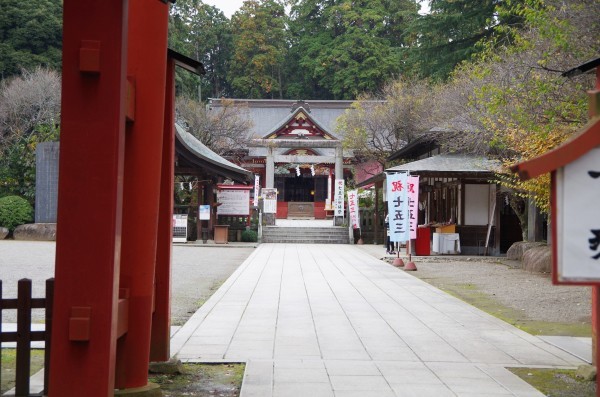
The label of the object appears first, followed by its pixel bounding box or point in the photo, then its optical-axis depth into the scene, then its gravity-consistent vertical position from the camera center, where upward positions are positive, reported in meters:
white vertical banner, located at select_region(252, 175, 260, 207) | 37.12 +1.47
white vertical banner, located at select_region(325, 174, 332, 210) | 43.78 +1.49
